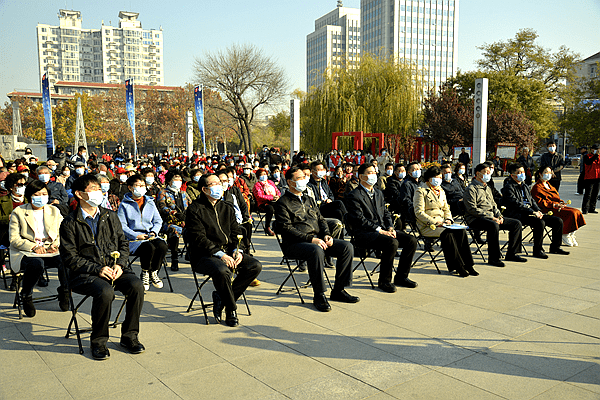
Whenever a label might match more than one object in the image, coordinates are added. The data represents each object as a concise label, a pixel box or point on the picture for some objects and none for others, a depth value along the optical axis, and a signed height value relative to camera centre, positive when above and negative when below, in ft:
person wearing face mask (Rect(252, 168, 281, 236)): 35.19 -2.58
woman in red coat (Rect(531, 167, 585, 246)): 28.84 -2.92
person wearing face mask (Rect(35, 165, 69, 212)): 28.48 -1.73
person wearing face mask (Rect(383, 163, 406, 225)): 33.71 -1.81
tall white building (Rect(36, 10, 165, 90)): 460.96 +107.36
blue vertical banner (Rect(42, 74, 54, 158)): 75.41 +7.61
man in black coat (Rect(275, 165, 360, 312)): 17.99 -3.23
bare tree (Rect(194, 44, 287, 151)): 128.36 +21.57
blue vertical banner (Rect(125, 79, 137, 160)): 94.40 +11.14
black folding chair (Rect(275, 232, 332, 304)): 19.04 -5.51
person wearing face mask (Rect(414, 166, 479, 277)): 22.79 -3.20
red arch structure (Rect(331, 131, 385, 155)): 95.29 +4.11
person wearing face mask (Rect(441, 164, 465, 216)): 31.01 -2.23
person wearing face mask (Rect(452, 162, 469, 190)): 37.45 -1.00
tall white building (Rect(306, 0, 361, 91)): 451.94 +118.05
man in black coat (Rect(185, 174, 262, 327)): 16.30 -3.21
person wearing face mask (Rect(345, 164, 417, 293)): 20.43 -3.17
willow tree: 105.60 +12.59
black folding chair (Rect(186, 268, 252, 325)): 16.52 -5.32
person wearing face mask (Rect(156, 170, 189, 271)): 24.39 -2.60
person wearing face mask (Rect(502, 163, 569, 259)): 26.78 -3.08
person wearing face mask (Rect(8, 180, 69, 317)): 17.37 -3.03
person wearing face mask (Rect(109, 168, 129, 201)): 31.14 -1.80
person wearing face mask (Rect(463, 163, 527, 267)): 24.98 -3.24
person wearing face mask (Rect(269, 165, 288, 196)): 39.04 -1.46
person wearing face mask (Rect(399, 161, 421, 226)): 30.09 -1.85
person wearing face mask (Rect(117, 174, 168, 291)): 20.67 -3.02
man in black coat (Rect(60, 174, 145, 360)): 13.88 -3.19
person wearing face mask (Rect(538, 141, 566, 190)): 41.75 -0.20
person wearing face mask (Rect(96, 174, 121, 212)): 22.67 -2.06
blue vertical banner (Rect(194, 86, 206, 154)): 94.58 +10.76
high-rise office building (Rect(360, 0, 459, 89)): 383.45 +105.48
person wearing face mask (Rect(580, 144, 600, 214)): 41.57 -1.78
